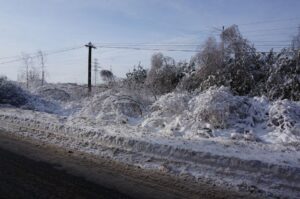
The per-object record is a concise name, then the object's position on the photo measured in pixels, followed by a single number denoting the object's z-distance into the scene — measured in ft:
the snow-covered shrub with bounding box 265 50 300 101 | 35.05
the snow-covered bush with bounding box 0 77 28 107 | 48.84
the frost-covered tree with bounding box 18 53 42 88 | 122.12
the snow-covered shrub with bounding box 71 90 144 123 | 33.31
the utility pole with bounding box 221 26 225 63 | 45.39
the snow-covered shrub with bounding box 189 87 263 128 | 26.63
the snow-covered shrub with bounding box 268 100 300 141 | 23.95
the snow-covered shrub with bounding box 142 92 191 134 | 28.26
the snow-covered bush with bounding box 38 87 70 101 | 58.74
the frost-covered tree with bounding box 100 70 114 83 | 91.41
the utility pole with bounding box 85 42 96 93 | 72.49
